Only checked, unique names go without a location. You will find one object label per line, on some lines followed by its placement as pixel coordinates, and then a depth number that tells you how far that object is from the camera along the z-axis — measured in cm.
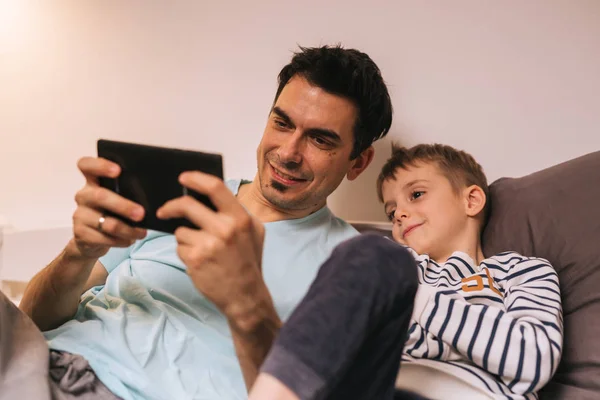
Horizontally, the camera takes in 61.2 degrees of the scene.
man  66
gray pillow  89
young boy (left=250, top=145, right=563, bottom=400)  53
